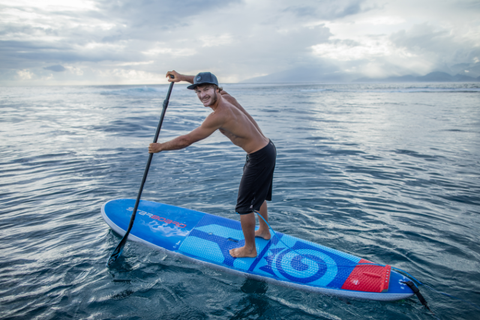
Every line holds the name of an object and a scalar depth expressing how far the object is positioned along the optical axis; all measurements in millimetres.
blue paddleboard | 3490
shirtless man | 3430
